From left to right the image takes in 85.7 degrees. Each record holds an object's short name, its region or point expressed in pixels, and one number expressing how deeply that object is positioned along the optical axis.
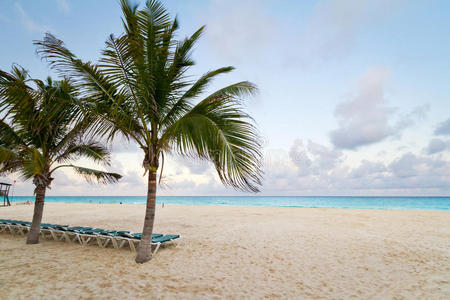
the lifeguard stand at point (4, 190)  27.55
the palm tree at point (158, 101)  4.03
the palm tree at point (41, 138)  4.98
